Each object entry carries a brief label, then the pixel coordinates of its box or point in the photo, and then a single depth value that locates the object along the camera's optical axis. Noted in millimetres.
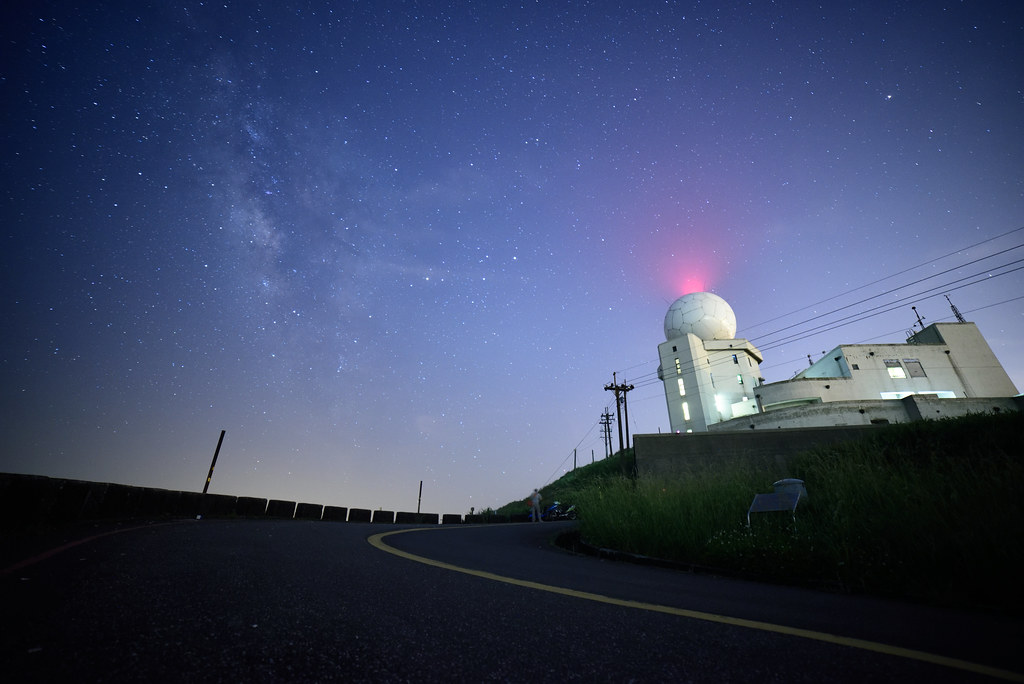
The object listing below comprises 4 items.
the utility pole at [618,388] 34531
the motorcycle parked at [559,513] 21719
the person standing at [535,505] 18609
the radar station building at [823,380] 28344
